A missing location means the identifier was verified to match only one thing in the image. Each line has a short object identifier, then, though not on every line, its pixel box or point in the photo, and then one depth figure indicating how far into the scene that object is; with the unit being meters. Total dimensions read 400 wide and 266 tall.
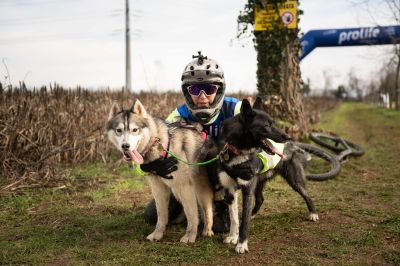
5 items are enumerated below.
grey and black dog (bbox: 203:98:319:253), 3.91
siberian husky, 3.92
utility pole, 27.56
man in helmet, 4.61
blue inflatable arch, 16.47
